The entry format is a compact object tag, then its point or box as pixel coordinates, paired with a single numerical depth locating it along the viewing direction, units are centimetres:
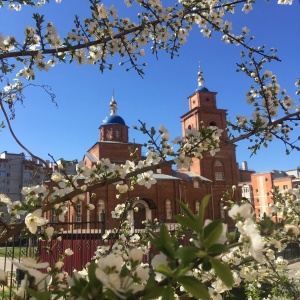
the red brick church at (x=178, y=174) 2806
